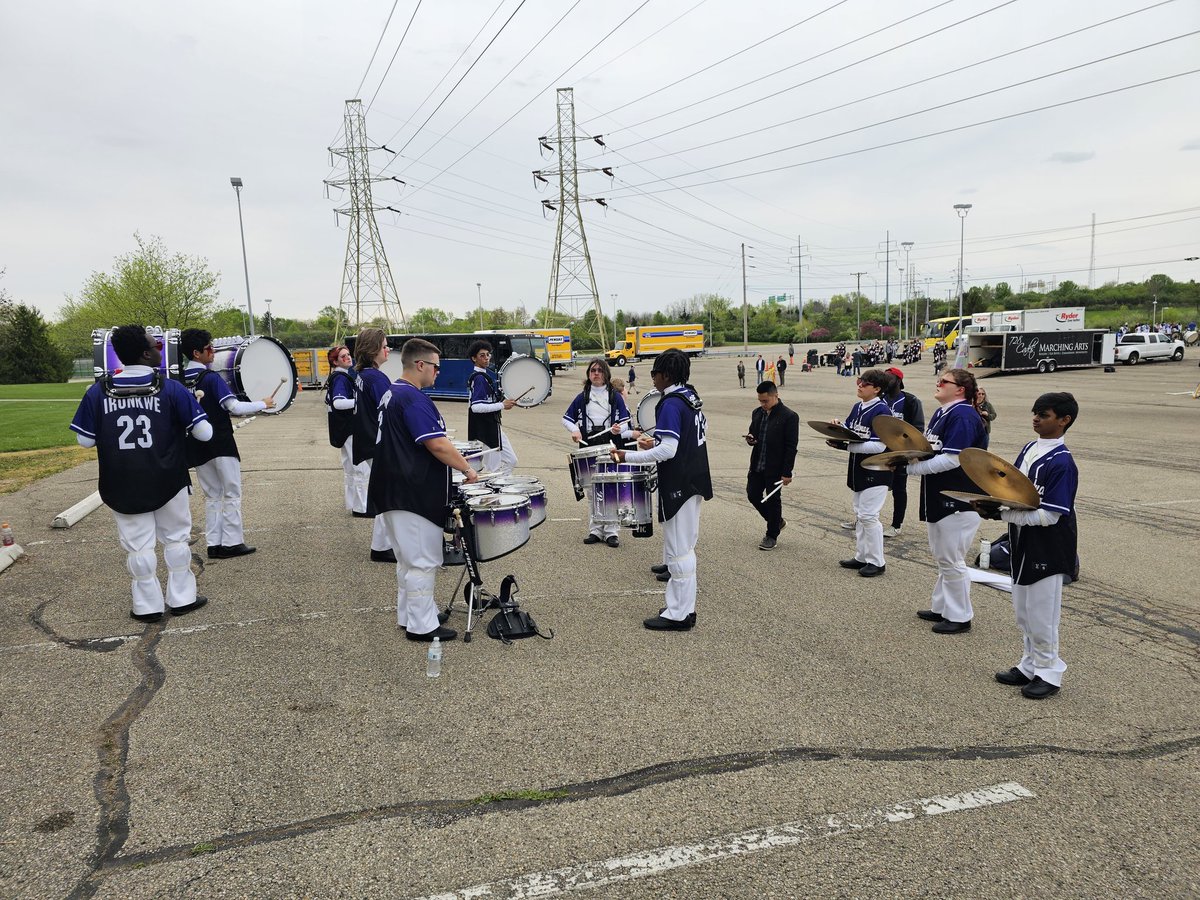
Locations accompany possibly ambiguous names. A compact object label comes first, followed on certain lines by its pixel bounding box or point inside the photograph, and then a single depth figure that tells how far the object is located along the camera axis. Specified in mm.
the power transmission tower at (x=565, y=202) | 56791
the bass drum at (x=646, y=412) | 8102
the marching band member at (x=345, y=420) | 8453
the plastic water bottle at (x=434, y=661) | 4828
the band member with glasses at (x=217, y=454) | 7062
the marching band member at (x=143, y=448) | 5500
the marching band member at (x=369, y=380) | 6562
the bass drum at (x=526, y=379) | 9484
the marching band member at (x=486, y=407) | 8195
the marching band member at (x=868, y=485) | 6734
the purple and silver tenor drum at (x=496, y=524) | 5164
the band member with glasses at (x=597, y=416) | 8125
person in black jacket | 7781
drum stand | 5344
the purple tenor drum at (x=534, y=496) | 5523
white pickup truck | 43875
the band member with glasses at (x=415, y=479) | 5020
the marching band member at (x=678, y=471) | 5340
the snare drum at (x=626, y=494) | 6488
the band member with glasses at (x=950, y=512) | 5379
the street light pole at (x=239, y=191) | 36406
